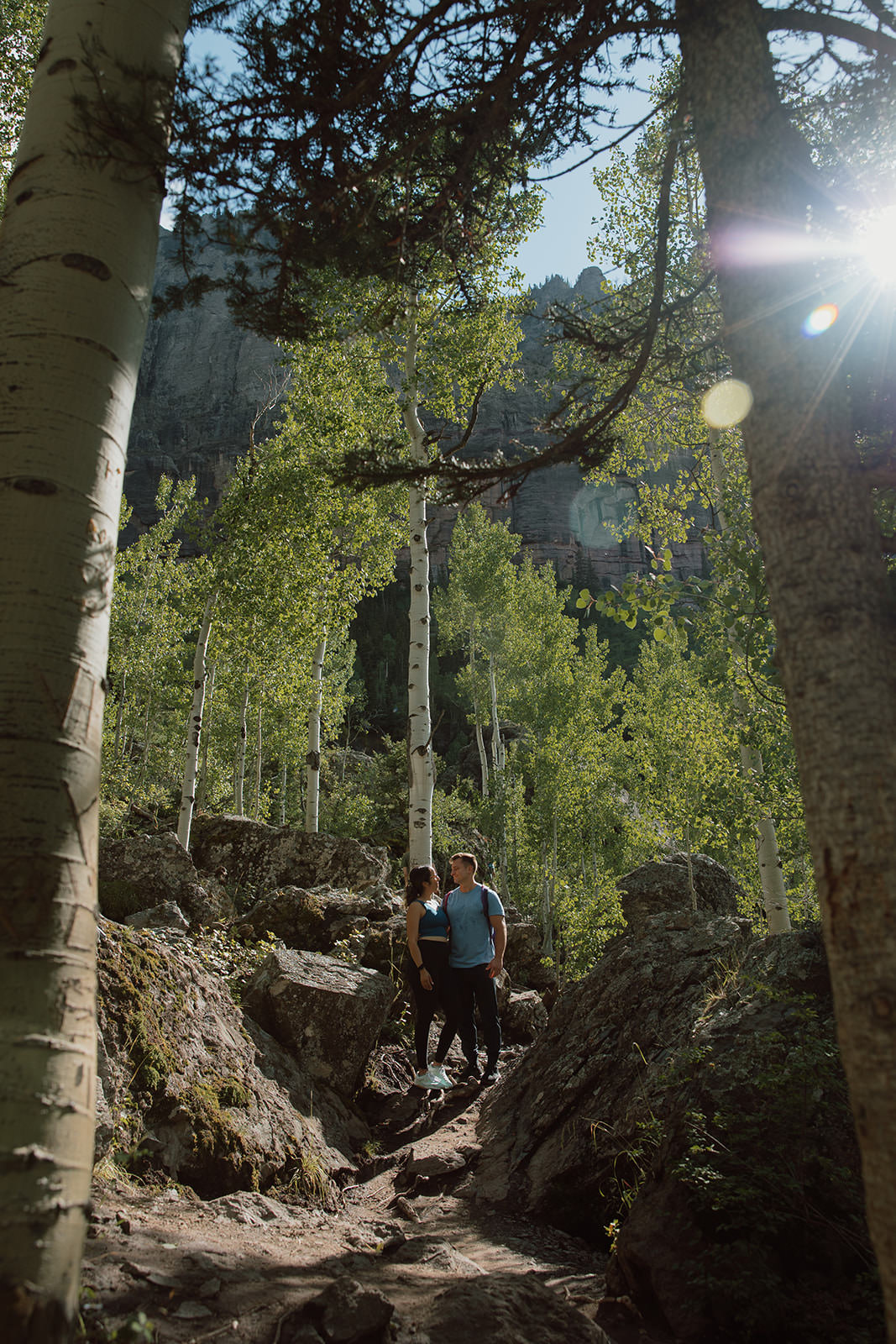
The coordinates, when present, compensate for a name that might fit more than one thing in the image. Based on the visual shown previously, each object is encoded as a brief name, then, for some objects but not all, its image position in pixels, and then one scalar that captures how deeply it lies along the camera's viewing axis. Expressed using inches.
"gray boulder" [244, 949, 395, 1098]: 212.8
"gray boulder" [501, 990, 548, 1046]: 329.4
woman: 225.9
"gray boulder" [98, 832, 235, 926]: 329.4
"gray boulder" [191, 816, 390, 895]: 450.9
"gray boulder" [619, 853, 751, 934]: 543.2
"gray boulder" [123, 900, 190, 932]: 261.9
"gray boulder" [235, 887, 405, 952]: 299.0
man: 226.8
